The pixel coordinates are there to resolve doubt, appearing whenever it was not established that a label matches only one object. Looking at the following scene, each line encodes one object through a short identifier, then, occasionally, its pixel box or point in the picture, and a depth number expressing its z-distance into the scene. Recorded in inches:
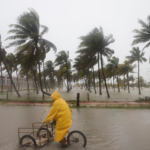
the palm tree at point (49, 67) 2106.3
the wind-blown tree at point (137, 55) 1415.8
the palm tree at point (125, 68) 1723.5
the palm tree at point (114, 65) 1791.7
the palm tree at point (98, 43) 998.4
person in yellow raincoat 177.3
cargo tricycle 193.6
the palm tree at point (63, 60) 1663.4
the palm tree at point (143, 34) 823.3
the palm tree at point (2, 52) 933.1
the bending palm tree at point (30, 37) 802.2
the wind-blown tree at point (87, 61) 1116.1
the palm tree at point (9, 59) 1381.6
